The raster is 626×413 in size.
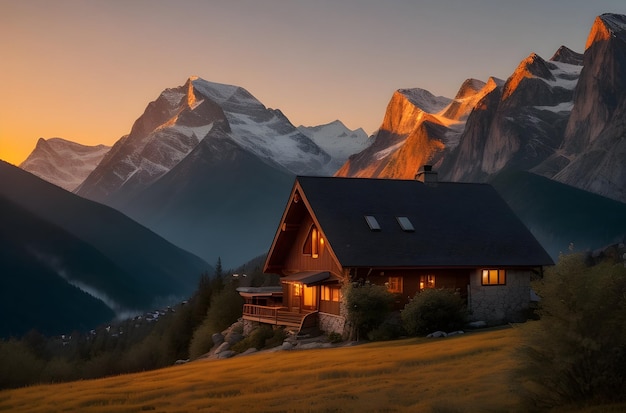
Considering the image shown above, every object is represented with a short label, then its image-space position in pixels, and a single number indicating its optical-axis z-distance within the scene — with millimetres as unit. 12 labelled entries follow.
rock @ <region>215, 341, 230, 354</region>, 50116
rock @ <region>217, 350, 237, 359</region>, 45281
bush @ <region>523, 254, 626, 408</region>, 16969
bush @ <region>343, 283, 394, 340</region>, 39125
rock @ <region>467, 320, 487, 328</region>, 41125
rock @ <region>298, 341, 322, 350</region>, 40000
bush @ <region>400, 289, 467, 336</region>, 38188
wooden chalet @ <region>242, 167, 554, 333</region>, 42844
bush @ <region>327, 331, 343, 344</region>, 40719
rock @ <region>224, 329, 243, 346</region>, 52184
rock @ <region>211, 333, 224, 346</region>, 56056
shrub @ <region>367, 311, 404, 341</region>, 38594
